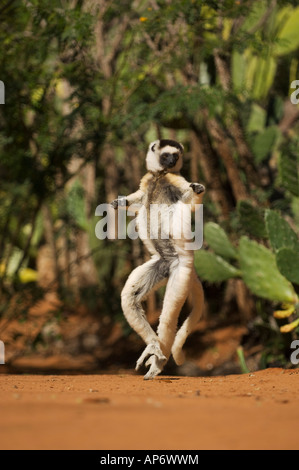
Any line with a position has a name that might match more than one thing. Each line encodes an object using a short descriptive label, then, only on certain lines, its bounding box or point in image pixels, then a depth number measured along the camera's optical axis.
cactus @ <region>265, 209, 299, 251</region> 5.66
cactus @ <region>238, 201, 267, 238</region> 6.16
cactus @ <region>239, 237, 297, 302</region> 5.97
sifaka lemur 4.14
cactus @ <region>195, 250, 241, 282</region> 6.69
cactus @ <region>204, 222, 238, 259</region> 6.55
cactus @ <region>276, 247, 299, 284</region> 5.52
